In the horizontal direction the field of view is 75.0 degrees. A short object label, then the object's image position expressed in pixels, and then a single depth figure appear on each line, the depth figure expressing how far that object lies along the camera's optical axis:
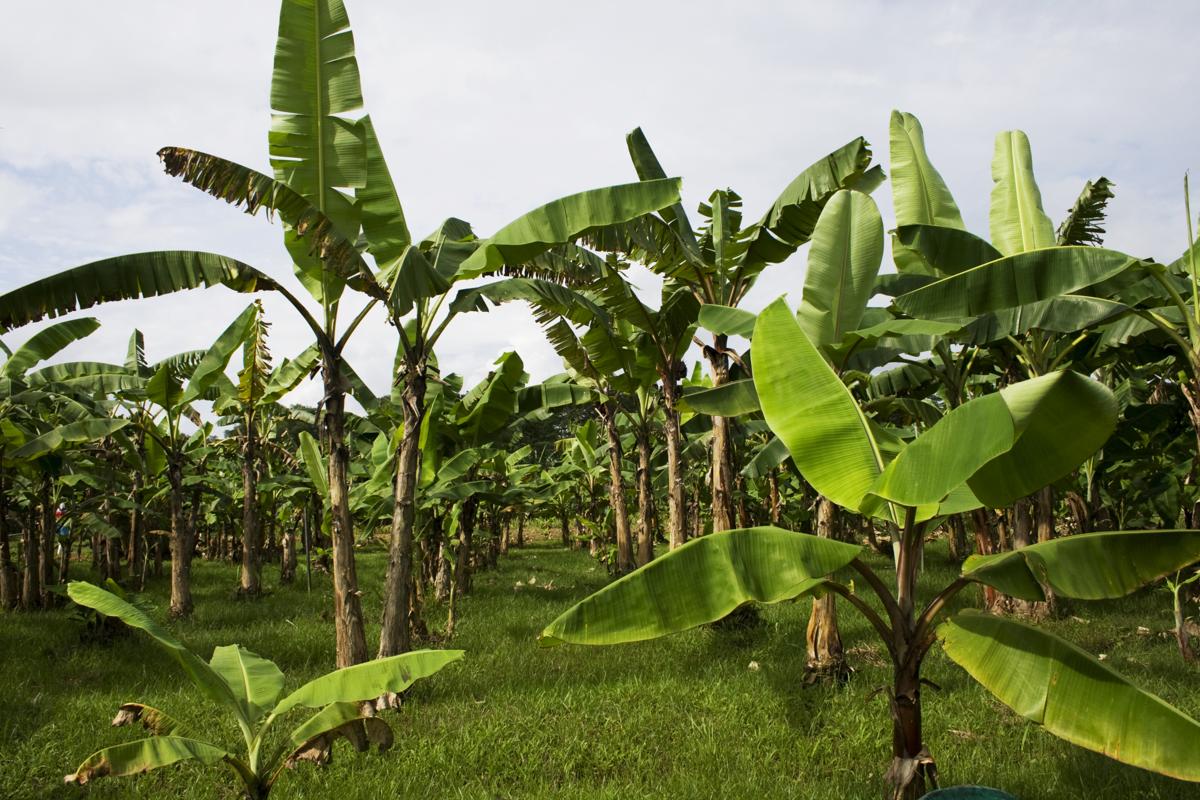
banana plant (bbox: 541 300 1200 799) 3.18
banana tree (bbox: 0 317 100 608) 8.77
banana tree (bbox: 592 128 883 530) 8.00
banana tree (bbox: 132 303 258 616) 10.20
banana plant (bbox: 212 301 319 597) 10.28
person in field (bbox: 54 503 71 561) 13.52
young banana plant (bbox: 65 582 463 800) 3.95
